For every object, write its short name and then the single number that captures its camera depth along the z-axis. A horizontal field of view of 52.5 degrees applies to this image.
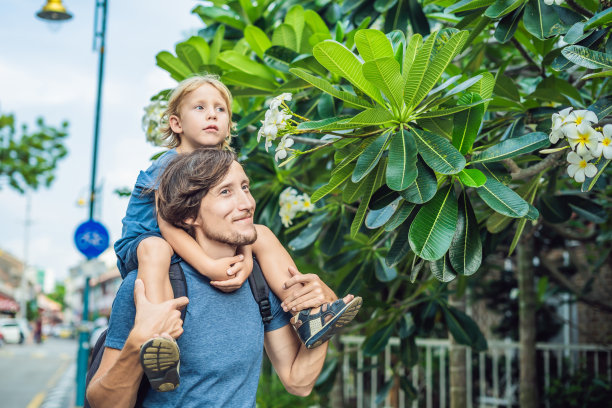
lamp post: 9.46
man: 1.67
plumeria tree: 1.93
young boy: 1.67
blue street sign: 9.28
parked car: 37.72
